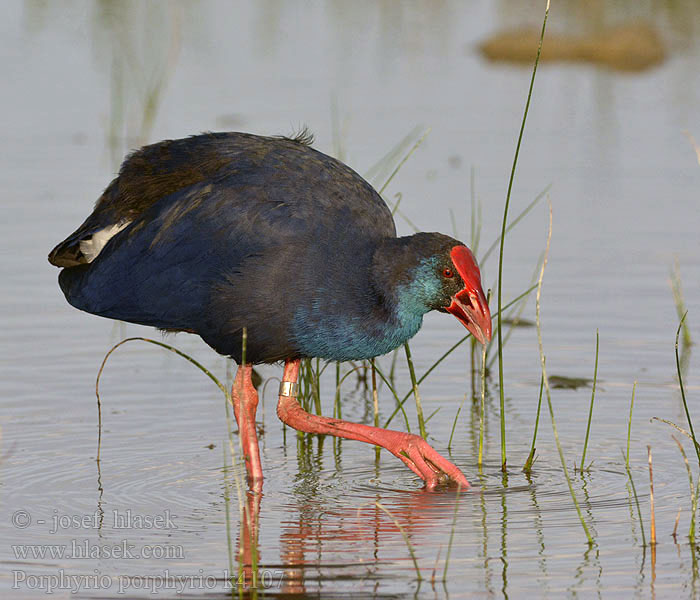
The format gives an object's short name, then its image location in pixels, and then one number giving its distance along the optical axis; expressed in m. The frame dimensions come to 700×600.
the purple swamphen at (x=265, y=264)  10.16
